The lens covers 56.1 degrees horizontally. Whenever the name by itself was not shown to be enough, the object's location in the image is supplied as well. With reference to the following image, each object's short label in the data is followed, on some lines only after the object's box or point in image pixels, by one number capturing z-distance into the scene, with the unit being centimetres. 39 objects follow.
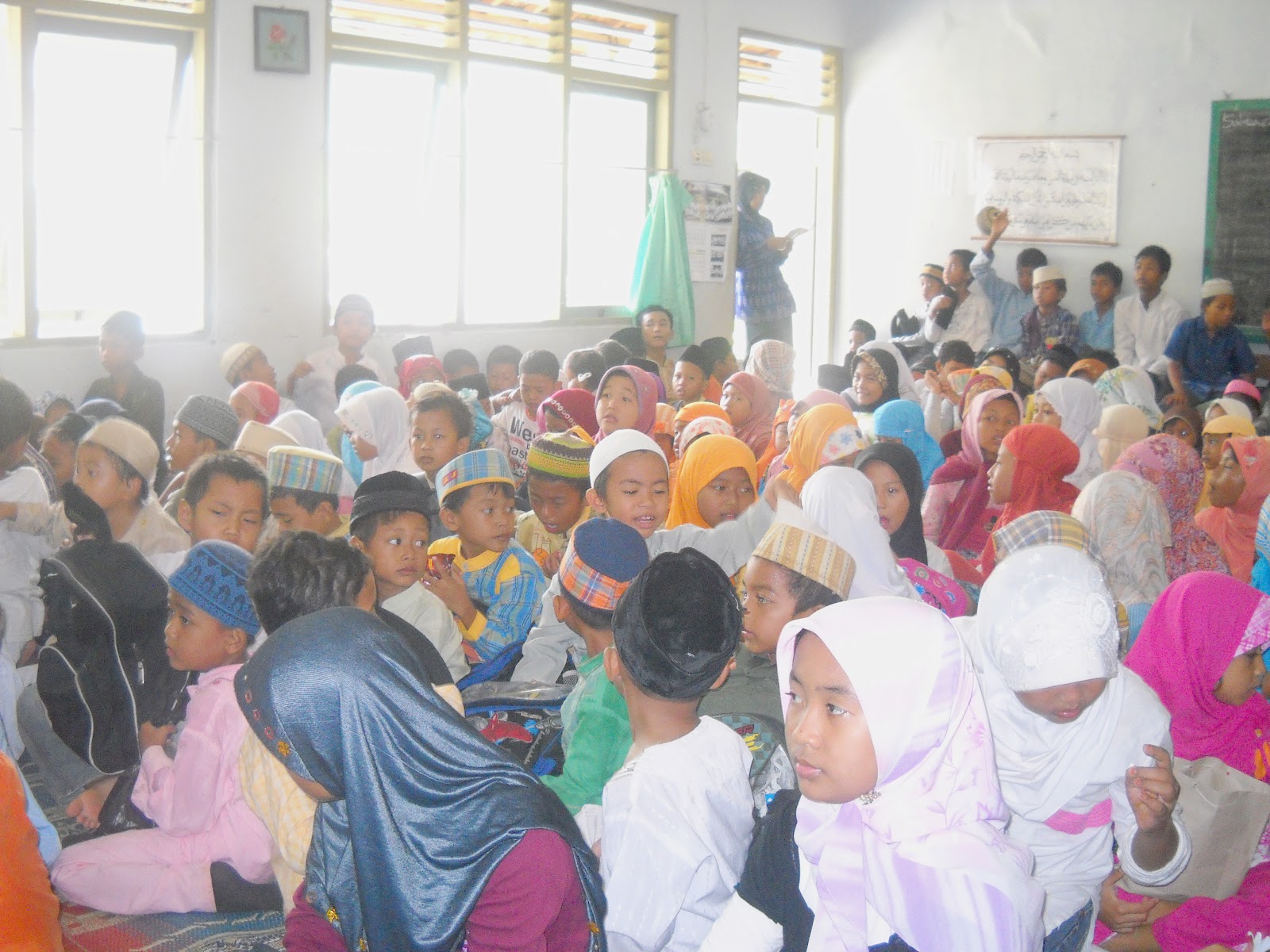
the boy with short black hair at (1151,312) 769
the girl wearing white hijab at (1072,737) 181
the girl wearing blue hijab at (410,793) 153
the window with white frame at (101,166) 551
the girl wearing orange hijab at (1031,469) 382
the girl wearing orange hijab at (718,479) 336
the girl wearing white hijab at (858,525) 274
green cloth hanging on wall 795
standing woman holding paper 846
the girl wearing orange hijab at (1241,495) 392
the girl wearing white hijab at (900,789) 132
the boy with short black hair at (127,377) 546
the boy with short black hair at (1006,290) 827
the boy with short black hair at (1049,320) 795
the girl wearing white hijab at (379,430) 421
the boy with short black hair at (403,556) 270
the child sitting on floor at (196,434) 383
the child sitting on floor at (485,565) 295
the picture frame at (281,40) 607
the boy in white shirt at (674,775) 165
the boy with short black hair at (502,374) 627
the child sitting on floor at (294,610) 188
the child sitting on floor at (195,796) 212
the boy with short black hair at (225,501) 296
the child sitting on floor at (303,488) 323
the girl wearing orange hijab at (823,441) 376
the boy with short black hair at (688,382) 584
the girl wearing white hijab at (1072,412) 479
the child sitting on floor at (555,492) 343
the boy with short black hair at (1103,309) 786
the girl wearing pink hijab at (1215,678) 218
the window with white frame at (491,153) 676
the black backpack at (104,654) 256
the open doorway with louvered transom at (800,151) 878
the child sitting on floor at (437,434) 383
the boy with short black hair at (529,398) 486
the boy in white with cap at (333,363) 611
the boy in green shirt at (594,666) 199
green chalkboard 749
